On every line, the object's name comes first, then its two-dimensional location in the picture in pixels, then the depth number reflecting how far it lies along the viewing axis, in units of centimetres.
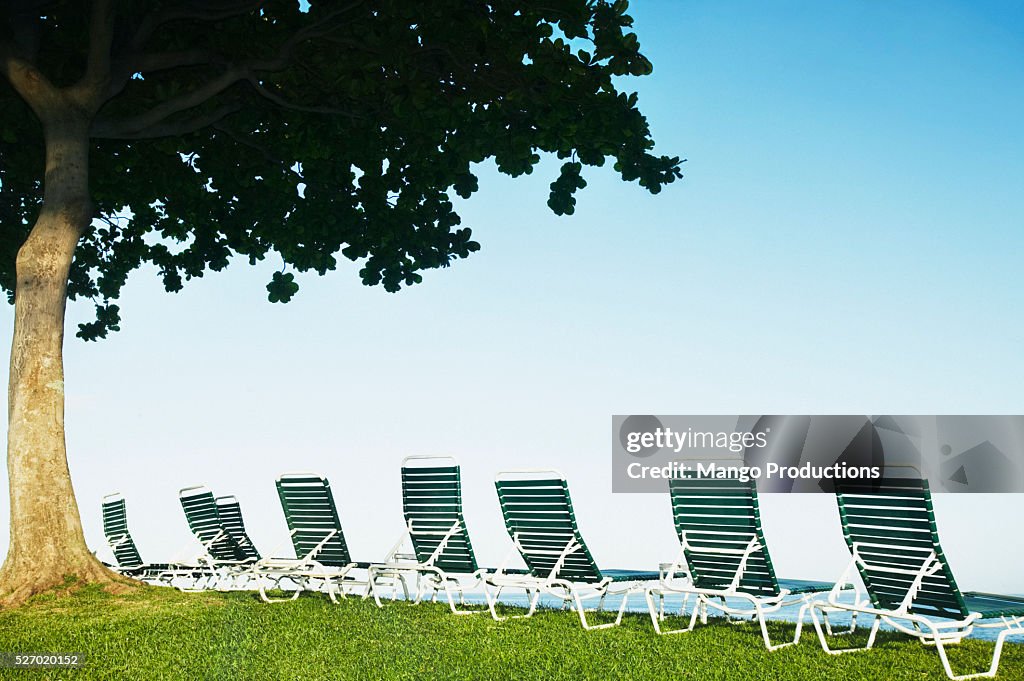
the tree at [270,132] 1198
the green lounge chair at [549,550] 946
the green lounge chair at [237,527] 1337
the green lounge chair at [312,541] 1082
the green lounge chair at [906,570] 760
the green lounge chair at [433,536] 1040
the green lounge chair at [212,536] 1341
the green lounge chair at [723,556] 873
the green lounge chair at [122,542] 1570
